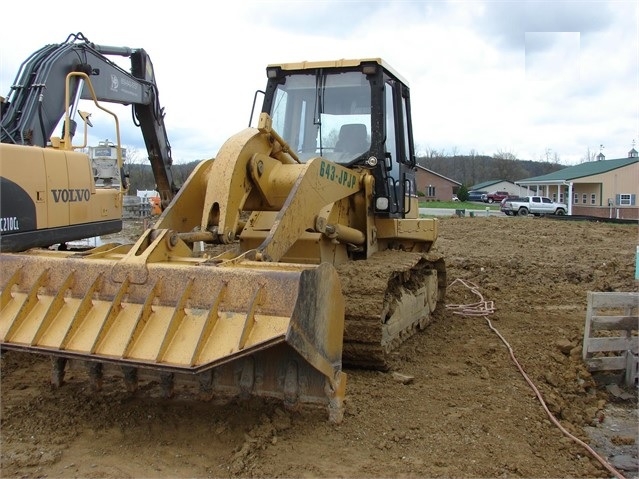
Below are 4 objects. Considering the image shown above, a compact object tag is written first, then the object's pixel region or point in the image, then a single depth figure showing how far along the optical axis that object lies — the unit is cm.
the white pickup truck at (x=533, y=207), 4159
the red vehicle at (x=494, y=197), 7169
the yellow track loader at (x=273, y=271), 385
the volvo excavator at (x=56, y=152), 582
